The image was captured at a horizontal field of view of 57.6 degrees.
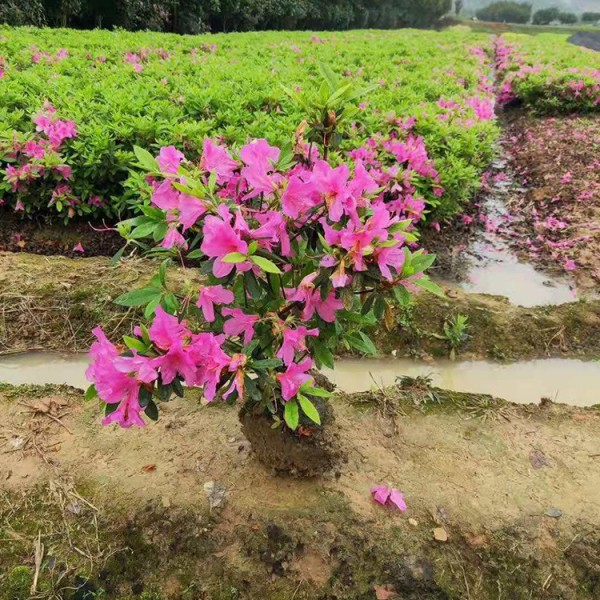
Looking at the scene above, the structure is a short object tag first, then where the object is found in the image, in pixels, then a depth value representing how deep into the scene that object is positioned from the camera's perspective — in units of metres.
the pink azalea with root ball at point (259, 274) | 1.44
